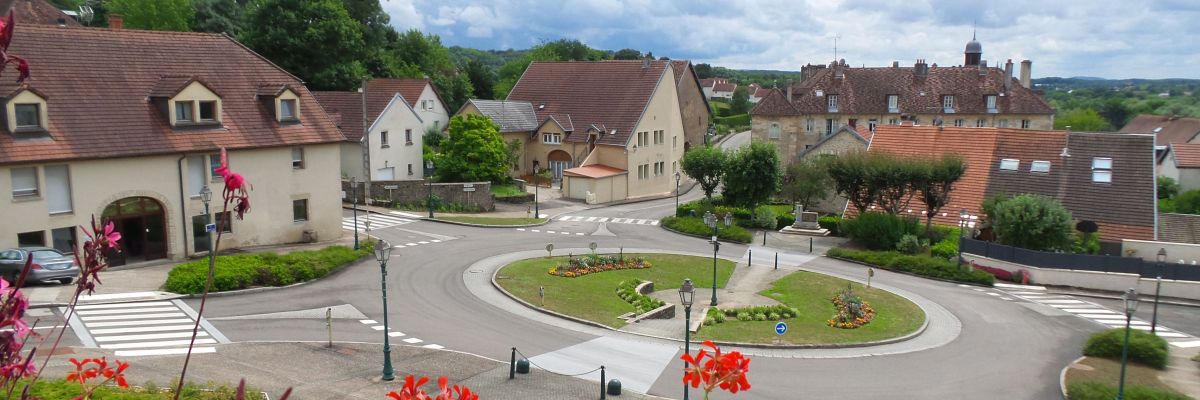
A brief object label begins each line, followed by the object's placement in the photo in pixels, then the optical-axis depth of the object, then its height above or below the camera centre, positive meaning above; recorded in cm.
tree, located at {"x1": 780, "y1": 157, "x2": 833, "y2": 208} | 5078 -168
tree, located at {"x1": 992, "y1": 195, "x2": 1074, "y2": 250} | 3812 -323
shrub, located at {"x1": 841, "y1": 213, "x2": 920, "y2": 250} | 4266 -394
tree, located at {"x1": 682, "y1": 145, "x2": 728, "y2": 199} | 5359 -82
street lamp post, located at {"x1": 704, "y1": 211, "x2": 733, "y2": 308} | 3475 -282
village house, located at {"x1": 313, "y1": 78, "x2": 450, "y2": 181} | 5409 +133
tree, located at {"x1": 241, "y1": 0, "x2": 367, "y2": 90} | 6266 +877
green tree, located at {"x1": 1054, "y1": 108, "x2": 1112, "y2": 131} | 10625 +424
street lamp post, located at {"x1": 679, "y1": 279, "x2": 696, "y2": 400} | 2016 -354
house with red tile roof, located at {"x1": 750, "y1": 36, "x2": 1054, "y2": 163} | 7275 +434
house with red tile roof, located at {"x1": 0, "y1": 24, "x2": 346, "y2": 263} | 2992 +41
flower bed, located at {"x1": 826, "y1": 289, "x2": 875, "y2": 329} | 2905 -580
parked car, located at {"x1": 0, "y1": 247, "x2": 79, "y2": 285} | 2705 -378
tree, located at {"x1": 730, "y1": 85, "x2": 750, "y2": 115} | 13725 +827
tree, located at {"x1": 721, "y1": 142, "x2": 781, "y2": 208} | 4962 -122
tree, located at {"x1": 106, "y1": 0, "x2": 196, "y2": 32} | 6794 +1146
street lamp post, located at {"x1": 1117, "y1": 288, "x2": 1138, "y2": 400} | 2117 -380
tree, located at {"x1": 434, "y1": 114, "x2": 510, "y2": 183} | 5488 +7
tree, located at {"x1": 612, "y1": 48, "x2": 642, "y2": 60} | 17274 +2093
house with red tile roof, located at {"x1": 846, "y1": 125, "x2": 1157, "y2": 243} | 4219 -93
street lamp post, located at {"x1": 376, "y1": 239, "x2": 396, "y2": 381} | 2075 -417
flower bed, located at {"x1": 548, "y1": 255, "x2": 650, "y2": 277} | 3497 -498
